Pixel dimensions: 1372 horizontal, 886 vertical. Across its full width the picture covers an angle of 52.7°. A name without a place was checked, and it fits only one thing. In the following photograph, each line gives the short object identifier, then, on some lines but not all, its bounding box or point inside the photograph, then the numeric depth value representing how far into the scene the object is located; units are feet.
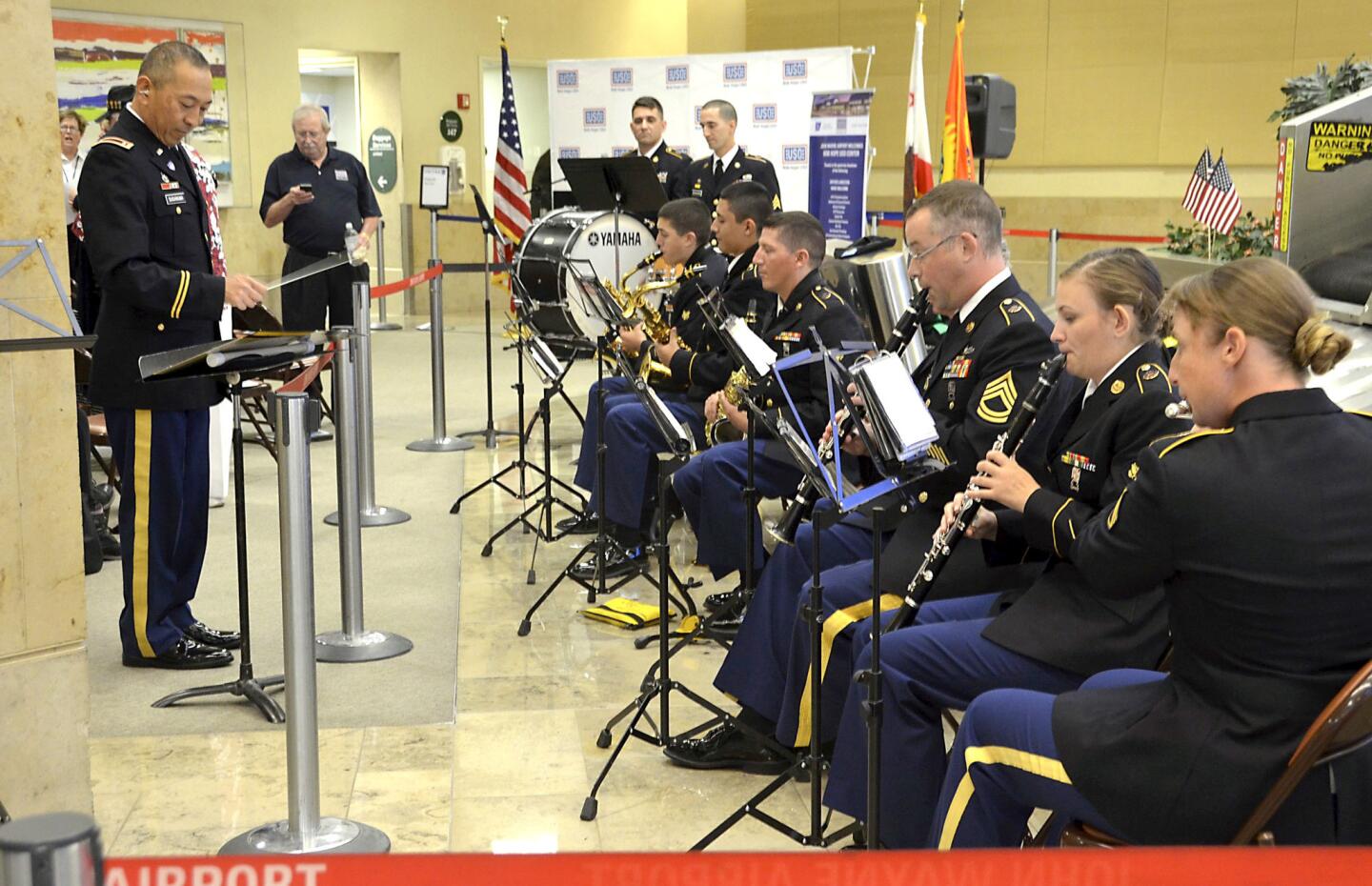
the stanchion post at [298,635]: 9.96
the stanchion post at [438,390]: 25.50
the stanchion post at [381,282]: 42.91
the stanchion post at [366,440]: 19.40
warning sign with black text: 22.48
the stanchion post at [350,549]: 13.99
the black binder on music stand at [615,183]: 23.68
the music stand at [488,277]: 23.76
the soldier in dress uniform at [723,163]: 25.02
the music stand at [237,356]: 10.11
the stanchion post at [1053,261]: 34.04
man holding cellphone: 28.58
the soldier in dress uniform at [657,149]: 26.48
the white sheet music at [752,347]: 11.92
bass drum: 25.39
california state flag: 27.48
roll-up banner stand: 29.60
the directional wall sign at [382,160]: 47.70
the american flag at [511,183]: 33.71
